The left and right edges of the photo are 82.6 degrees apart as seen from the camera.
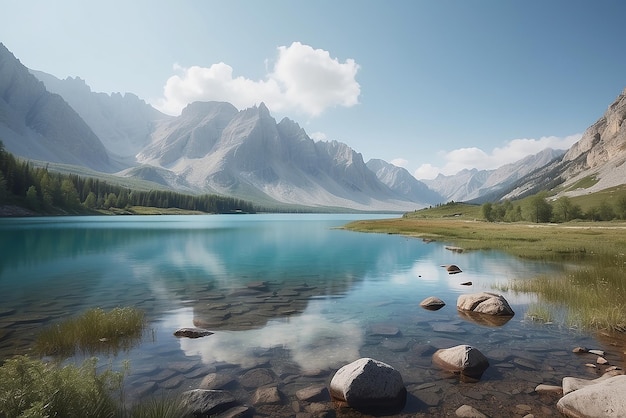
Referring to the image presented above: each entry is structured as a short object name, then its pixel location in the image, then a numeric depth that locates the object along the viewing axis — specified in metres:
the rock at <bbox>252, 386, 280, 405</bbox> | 12.21
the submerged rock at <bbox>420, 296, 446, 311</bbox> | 25.92
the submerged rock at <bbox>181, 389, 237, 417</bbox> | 11.12
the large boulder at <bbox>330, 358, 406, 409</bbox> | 12.06
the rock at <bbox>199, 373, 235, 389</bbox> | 13.33
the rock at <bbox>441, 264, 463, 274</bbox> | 42.13
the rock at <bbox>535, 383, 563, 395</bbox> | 12.68
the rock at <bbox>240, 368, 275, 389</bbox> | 13.59
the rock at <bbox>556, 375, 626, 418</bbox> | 10.23
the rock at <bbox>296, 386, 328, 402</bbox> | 12.52
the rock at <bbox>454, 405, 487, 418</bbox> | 11.24
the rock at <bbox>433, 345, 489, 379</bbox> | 14.59
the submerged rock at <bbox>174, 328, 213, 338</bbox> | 19.22
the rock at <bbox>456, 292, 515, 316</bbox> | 23.56
